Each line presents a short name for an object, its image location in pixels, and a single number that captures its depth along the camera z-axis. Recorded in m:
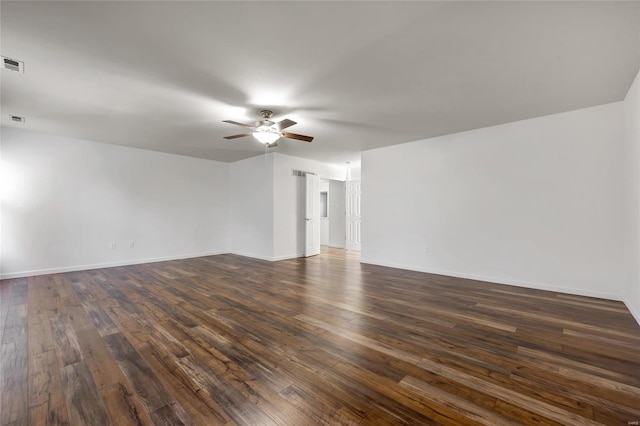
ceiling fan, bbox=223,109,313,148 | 3.65
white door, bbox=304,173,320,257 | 6.92
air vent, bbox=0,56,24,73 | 2.46
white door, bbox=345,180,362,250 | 7.78
